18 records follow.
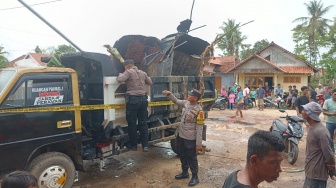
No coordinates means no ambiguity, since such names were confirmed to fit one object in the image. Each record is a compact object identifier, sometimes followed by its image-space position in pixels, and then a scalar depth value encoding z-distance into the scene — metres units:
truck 3.73
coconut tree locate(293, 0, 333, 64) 32.56
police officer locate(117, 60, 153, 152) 4.85
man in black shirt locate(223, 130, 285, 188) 1.58
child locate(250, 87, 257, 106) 18.39
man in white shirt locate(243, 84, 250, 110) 15.85
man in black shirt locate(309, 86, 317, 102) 11.42
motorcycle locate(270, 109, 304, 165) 6.09
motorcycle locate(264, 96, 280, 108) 16.58
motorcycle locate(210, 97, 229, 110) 16.70
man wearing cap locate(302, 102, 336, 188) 3.19
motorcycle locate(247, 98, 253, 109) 17.54
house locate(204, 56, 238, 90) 26.75
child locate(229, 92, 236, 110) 16.36
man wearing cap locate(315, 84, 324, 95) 15.08
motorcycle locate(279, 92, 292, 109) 17.56
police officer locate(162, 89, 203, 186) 4.80
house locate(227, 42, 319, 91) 23.41
